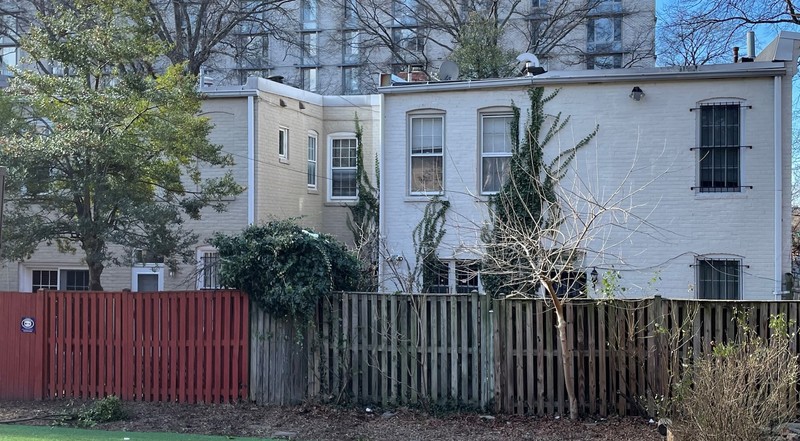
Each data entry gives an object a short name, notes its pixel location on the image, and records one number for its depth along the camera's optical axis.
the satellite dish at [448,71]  17.55
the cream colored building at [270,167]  18.81
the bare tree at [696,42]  24.41
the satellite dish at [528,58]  17.44
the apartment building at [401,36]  36.12
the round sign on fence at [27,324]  11.37
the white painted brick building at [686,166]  14.94
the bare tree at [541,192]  15.30
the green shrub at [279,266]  10.41
